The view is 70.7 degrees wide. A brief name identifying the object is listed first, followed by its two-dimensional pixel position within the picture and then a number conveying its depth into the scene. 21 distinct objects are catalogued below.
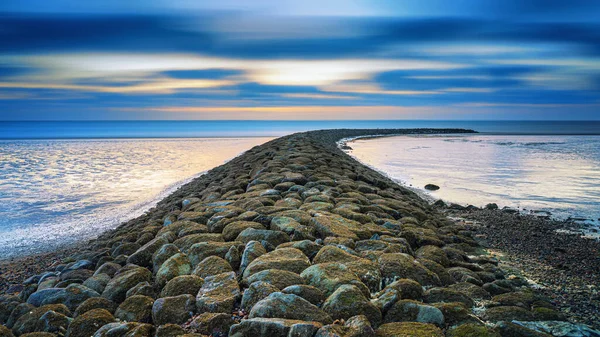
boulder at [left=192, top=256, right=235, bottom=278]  4.16
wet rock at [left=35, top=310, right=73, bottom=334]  3.48
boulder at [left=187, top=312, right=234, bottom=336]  3.21
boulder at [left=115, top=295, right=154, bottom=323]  3.61
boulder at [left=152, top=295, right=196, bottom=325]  3.48
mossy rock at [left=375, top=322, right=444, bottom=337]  3.05
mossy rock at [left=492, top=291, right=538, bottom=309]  3.93
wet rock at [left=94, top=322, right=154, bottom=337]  3.18
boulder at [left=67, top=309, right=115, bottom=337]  3.38
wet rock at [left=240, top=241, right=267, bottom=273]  4.25
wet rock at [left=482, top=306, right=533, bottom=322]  3.57
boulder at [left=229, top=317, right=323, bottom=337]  2.93
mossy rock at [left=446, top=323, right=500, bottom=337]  3.07
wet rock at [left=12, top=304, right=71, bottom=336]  3.61
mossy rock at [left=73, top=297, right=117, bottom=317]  3.78
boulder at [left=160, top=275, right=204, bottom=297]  3.86
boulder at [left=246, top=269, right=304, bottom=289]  3.74
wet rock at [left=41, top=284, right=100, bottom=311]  3.99
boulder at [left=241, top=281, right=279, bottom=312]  3.48
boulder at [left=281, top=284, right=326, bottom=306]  3.49
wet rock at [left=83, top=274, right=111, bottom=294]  4.35
